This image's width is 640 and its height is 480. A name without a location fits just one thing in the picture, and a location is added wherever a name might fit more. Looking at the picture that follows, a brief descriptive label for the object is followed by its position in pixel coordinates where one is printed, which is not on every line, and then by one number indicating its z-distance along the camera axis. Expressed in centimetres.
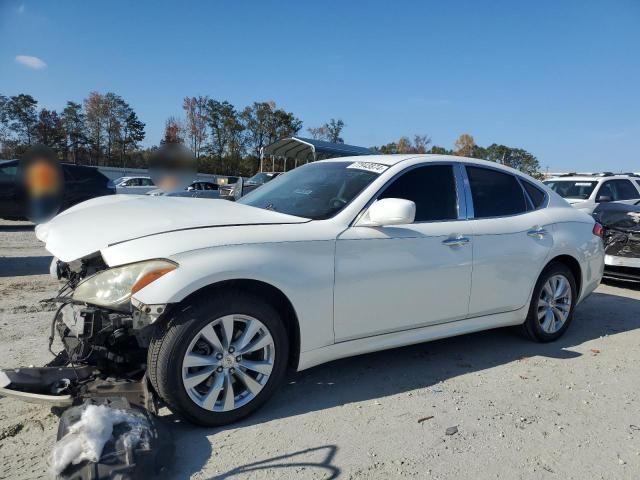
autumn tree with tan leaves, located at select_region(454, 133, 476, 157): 6702
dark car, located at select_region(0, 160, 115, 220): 1175
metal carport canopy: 2198
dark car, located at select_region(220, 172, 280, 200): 2034
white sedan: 264
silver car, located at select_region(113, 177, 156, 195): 2352
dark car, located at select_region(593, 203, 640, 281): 705
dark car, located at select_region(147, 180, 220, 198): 1630
